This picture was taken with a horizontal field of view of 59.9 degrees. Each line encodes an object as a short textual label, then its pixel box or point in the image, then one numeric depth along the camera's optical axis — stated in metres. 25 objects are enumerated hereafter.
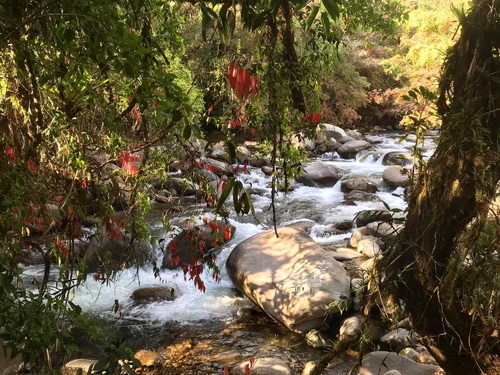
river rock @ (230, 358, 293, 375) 3.99
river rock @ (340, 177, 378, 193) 10.39
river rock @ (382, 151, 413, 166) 12.41
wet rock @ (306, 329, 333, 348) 4.79
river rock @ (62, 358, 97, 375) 4.00
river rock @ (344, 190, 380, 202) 9.78
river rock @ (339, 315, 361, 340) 4.72
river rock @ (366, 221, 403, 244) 7.05
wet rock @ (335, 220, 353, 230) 8.09
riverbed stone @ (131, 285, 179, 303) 5.94
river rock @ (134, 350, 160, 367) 4.56
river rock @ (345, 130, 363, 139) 16.38
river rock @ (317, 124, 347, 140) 15.67
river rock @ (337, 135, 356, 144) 15.27
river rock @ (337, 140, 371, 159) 14.16
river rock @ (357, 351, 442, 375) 3.66
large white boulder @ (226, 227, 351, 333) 5.02
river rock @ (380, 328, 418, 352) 4.54
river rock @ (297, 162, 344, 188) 10.98
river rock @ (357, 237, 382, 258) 6.78
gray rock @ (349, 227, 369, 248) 7.23
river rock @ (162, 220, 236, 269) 6.31
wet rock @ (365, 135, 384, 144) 15.83
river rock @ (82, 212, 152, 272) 5.90
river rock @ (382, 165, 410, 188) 10.47
